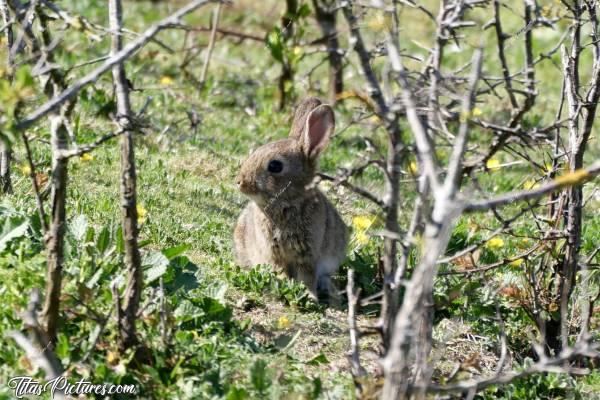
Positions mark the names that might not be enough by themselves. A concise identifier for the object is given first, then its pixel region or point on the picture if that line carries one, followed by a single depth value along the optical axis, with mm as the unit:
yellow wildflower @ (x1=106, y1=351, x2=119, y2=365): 8766
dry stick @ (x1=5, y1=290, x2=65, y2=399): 7417
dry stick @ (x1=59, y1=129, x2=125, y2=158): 7773
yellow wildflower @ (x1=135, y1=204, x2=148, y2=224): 11789
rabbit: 12531
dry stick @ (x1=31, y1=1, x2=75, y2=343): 8209
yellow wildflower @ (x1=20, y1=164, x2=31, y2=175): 12852
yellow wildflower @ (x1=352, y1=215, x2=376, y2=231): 13451
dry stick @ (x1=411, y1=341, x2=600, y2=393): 7055
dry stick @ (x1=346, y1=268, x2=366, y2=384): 8086
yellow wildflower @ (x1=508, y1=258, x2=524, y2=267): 11641
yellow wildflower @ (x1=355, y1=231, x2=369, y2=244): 13182
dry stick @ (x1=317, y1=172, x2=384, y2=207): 7995
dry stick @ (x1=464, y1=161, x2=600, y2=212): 6551
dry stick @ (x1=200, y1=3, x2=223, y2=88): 18409
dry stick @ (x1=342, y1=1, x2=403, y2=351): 7750
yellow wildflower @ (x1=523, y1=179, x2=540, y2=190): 12406
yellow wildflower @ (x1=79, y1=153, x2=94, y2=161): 13837
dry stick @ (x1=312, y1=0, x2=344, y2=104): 16891
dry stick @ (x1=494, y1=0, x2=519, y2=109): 8466
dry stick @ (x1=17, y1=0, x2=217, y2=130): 7078
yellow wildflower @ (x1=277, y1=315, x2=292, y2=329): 10492
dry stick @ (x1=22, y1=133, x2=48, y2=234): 8412
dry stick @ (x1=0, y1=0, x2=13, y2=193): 11695
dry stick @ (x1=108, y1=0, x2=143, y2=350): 8148
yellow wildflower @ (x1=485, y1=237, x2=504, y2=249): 12602
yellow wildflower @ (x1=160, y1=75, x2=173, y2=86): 18797
